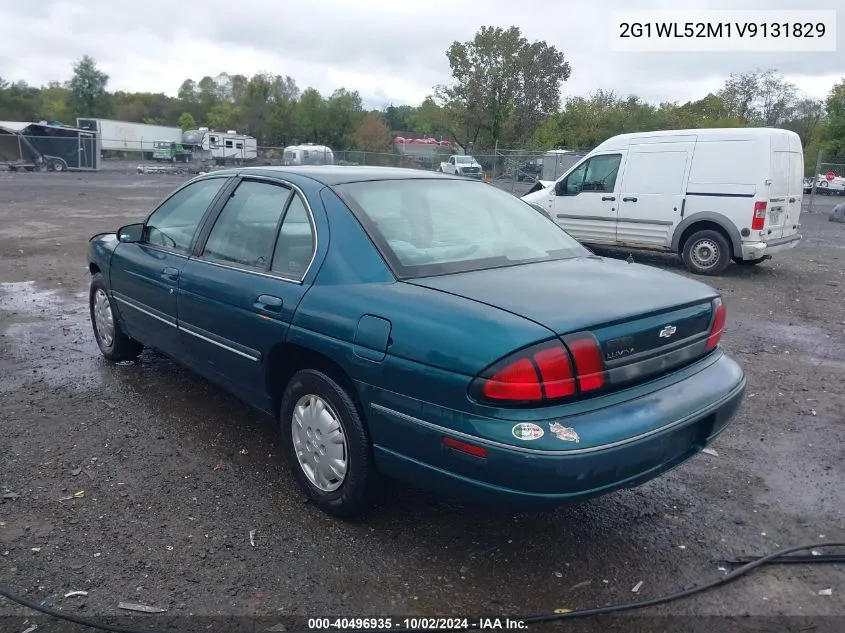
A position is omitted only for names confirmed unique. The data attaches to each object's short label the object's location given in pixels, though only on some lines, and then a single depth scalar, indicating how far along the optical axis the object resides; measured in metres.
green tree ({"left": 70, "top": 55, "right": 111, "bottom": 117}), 75.00
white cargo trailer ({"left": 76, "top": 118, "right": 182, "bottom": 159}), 50.44
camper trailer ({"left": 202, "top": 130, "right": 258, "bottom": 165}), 49.53
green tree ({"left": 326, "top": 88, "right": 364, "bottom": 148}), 65.14
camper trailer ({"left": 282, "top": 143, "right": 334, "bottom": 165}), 32.28
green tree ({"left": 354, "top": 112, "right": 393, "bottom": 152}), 58.16
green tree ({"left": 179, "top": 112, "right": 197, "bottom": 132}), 75.56
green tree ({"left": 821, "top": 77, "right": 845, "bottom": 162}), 42.39
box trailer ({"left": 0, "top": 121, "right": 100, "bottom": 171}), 37.16
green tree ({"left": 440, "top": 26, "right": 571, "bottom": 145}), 45.28
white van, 9.86
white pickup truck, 27.80
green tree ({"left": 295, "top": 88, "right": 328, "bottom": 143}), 64.38
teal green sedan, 2.62
